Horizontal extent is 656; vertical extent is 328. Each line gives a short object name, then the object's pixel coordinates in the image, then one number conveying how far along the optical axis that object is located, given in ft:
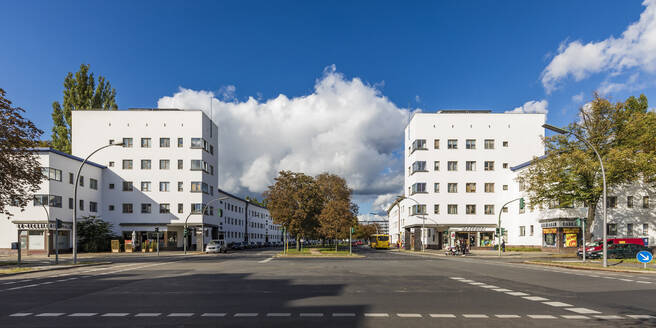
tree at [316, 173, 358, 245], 173.37
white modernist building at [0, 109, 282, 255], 214.69
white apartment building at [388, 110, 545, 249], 221.25
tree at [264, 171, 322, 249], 176.21
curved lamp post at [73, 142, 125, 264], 98.39
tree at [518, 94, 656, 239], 133.49
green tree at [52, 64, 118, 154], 222.69
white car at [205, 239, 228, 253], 187.62
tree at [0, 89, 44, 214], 95.31
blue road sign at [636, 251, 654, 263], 78.47
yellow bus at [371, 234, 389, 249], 267.63
